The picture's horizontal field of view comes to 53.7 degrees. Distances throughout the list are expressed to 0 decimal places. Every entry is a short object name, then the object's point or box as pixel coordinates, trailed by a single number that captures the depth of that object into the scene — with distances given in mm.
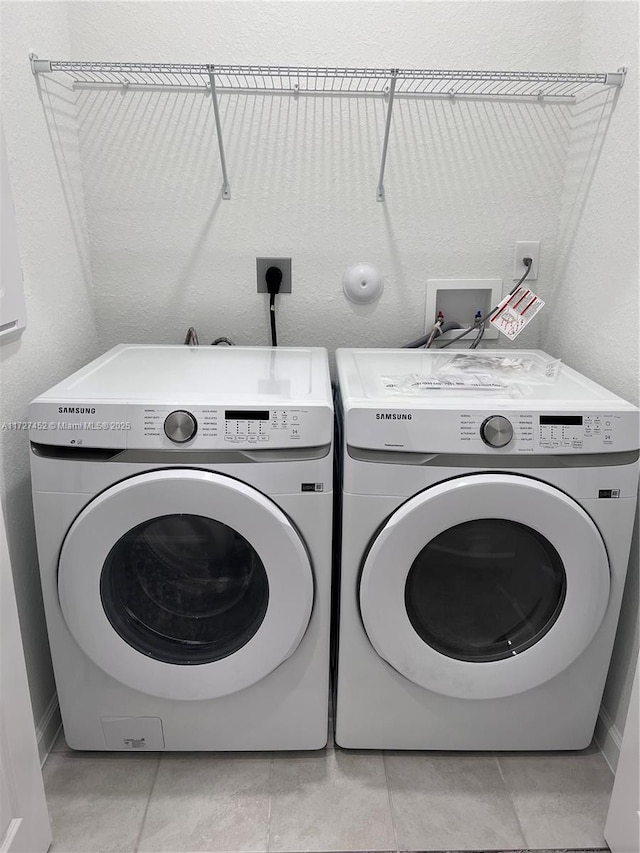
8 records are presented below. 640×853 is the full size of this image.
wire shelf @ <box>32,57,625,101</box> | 1662
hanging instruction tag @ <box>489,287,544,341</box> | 1687
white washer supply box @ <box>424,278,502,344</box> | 1846
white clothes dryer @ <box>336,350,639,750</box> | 1269
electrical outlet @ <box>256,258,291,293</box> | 1823
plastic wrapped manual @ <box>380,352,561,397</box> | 1388
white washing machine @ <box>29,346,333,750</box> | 1253
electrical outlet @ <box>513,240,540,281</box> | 1831
